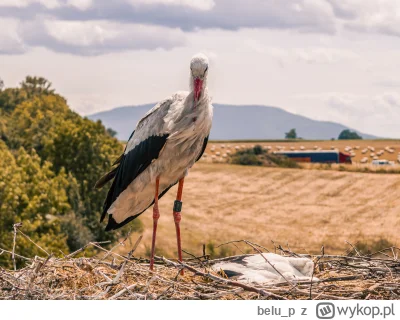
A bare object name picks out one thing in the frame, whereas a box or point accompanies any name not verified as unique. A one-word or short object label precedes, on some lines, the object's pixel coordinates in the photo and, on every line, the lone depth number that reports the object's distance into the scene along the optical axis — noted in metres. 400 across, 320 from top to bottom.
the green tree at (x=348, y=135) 91.93
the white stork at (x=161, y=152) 7.28
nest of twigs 5.84
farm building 64.59
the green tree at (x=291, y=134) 99.75
